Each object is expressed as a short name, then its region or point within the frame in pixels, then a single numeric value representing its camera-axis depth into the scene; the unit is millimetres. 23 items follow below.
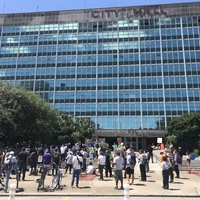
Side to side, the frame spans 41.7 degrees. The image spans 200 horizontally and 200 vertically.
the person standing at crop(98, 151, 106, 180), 15863
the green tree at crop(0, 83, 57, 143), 31188
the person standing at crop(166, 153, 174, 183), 15434
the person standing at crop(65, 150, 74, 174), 17641
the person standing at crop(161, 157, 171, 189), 13327
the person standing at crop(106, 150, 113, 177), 17258
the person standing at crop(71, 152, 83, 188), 13633
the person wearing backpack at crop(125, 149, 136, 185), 14593
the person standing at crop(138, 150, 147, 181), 15596
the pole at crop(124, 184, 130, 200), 8964
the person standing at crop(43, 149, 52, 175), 14098
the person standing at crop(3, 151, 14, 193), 12523
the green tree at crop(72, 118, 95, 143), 46281
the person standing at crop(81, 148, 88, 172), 19475
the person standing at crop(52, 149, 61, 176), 16594
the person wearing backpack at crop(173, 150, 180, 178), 17056
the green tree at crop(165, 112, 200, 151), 47062
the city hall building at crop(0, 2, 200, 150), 65062
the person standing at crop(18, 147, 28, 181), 15470
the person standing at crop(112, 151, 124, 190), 13203
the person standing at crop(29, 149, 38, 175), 17000
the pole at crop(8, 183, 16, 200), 8846
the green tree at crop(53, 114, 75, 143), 45312
